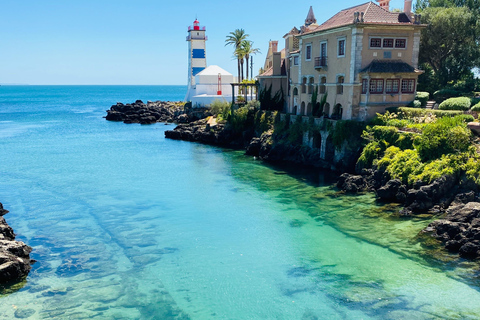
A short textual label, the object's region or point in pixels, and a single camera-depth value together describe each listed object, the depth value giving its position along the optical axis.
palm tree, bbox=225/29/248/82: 74.62
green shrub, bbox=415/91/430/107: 39.19
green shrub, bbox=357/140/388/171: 34.19
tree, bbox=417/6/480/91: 46.34
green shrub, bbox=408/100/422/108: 38.53
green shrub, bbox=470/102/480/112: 32.28
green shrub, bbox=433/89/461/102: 42.41
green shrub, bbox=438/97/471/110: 34.19
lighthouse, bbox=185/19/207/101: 89.25
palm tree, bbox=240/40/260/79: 72.58
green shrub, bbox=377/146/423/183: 29.59
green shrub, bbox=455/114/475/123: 30.81
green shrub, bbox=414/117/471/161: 28.22
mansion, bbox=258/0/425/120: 37.91
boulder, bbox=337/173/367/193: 32.88
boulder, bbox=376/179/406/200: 29.36
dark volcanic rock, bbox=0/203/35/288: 19.33
